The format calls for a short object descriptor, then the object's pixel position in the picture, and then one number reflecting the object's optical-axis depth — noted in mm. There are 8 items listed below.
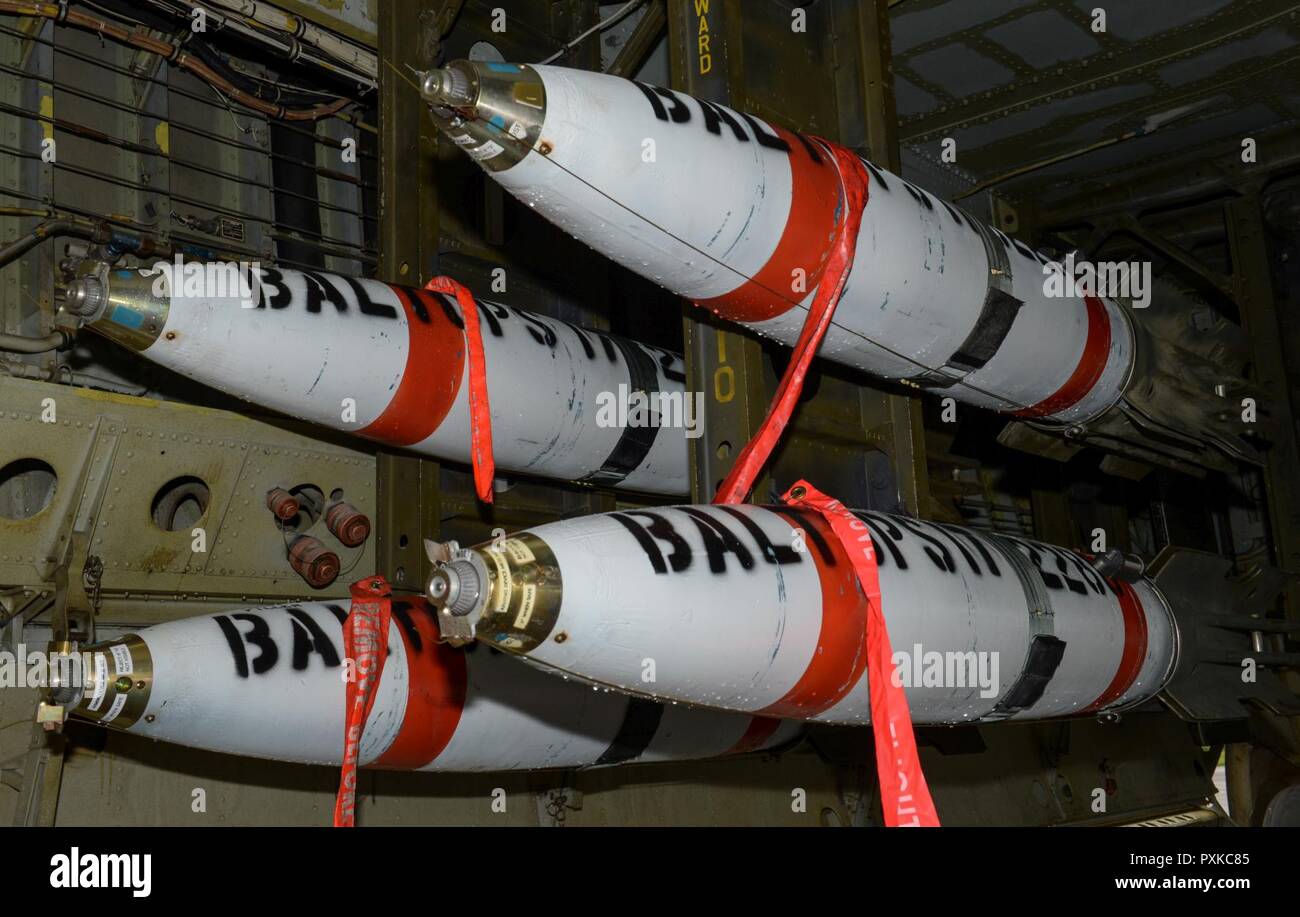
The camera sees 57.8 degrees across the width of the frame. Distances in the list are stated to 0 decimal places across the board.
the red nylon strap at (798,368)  2543
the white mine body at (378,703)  2492
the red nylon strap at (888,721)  2141
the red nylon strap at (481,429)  2789
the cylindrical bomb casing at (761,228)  2180
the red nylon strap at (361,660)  2621
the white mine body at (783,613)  1882
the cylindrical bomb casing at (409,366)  2709
